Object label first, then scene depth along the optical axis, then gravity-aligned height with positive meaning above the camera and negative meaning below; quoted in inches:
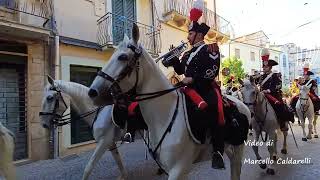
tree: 1270.1 +112.0
